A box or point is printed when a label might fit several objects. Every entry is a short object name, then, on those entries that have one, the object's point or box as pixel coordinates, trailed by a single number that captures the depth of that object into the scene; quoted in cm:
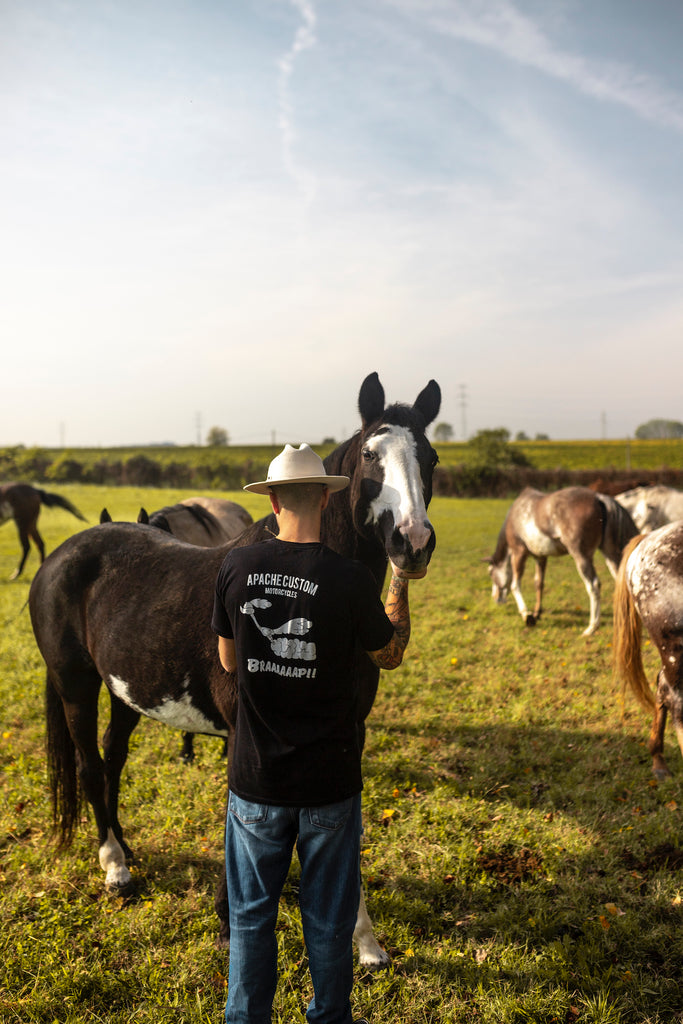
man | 185
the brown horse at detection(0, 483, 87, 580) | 1365
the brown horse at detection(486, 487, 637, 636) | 930
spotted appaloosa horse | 431
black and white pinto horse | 245
